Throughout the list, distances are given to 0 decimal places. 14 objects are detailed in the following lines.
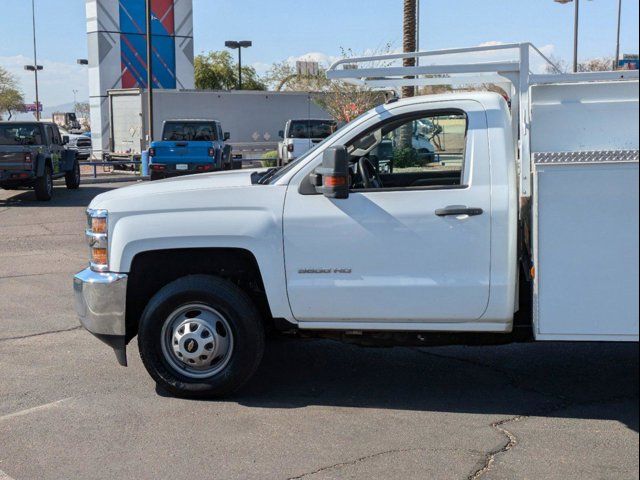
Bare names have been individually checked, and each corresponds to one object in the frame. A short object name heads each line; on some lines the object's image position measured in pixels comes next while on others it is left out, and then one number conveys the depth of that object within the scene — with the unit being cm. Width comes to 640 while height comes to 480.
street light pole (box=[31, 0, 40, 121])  6701
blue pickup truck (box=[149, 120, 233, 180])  2277
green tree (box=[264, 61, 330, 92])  4428
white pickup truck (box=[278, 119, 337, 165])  2841
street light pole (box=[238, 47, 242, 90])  5938
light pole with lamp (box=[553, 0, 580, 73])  2536
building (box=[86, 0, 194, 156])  4197
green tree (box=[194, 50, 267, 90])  6719
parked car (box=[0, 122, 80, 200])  1947
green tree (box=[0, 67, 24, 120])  7662
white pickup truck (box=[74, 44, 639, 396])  507
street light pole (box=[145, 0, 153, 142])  2841
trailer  3475
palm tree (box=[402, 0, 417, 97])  2097
